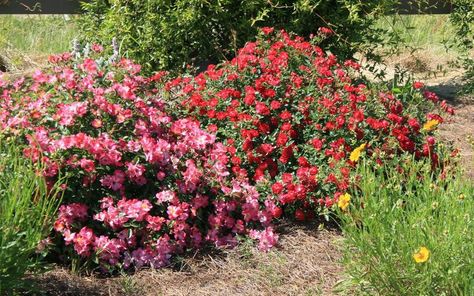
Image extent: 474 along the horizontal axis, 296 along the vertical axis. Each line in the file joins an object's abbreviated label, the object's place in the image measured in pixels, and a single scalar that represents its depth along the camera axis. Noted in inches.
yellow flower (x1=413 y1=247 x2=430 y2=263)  116.4
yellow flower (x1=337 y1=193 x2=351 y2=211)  132.4
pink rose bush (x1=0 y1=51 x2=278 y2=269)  153.3
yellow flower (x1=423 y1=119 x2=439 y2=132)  157.1
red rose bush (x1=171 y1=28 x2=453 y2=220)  174.1
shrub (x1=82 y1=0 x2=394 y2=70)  246.8
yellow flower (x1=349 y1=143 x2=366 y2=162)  145.9
